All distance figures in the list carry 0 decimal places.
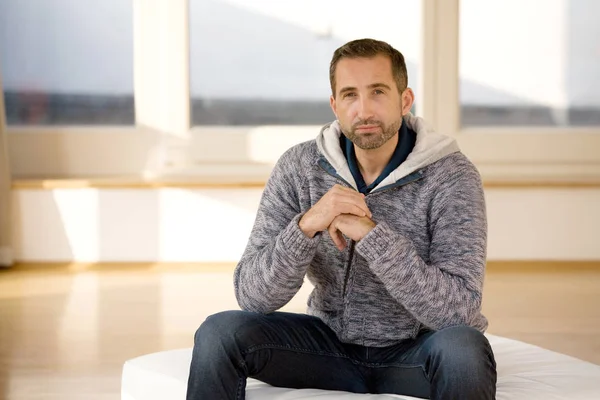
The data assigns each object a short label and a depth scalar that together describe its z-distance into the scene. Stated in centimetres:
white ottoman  515
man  508
